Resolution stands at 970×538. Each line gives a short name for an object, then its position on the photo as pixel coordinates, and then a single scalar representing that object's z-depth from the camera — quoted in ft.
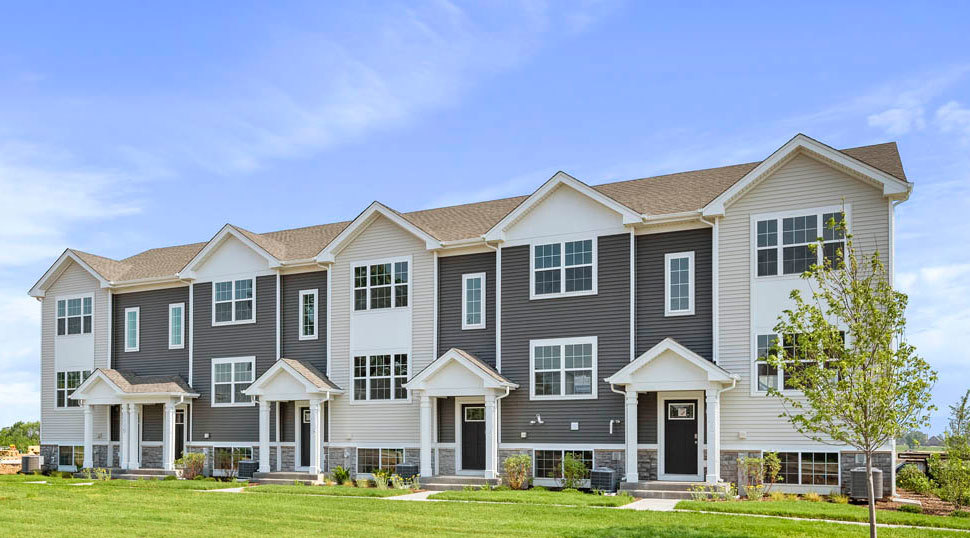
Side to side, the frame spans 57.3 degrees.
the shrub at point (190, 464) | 91.45
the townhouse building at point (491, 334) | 70.08
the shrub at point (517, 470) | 74.69
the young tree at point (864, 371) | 41.65
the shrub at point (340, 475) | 83.71
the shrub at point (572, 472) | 73.62
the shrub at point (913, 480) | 65.62
